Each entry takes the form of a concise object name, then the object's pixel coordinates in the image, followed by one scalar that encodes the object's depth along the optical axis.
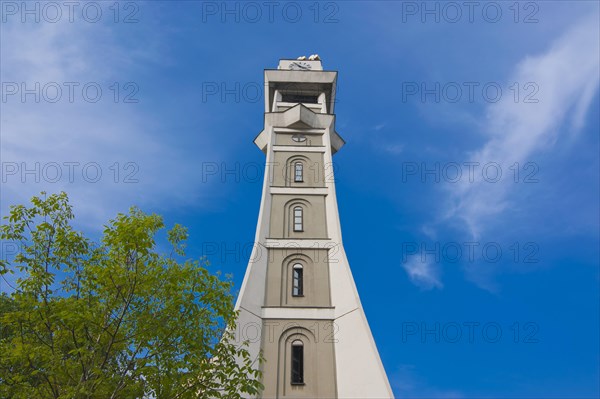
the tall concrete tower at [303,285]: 18.38
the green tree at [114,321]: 11.09
